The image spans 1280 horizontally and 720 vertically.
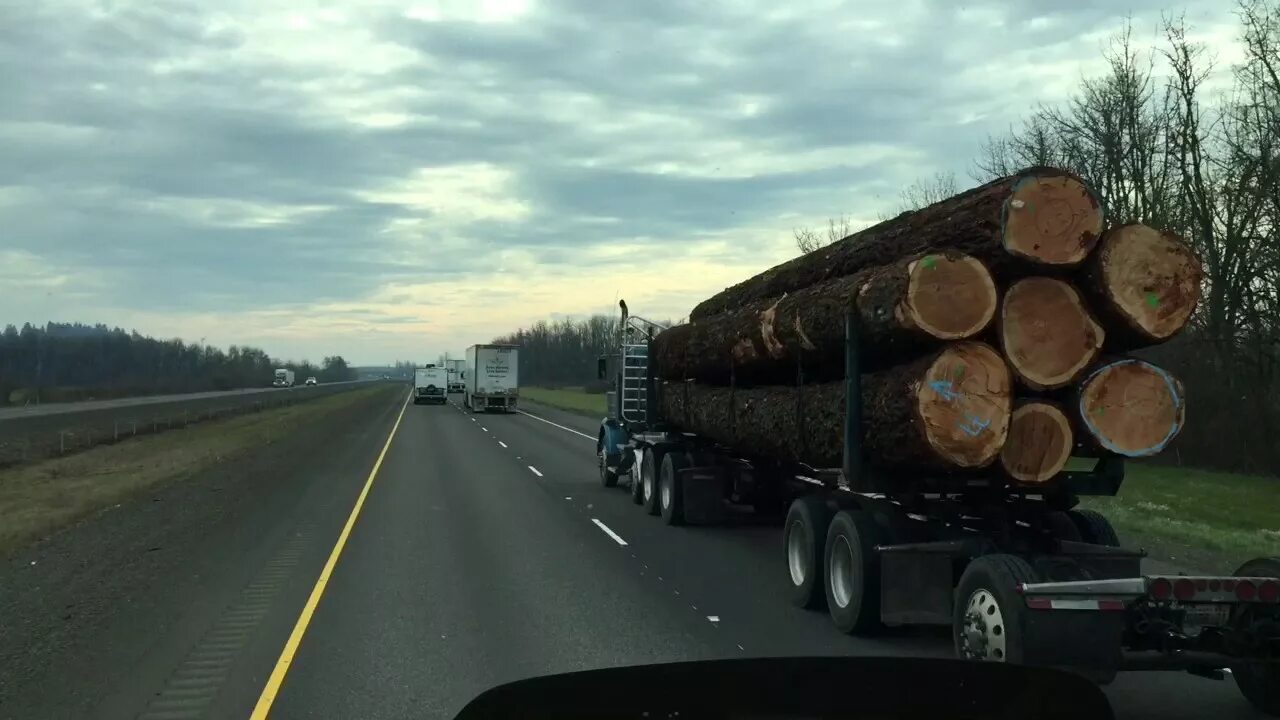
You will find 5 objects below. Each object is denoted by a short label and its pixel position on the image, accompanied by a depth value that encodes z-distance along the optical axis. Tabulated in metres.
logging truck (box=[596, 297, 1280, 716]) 5.31
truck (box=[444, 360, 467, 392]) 83.03
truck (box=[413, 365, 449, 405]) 75.25
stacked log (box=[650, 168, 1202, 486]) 6.59
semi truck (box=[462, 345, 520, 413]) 56.03
